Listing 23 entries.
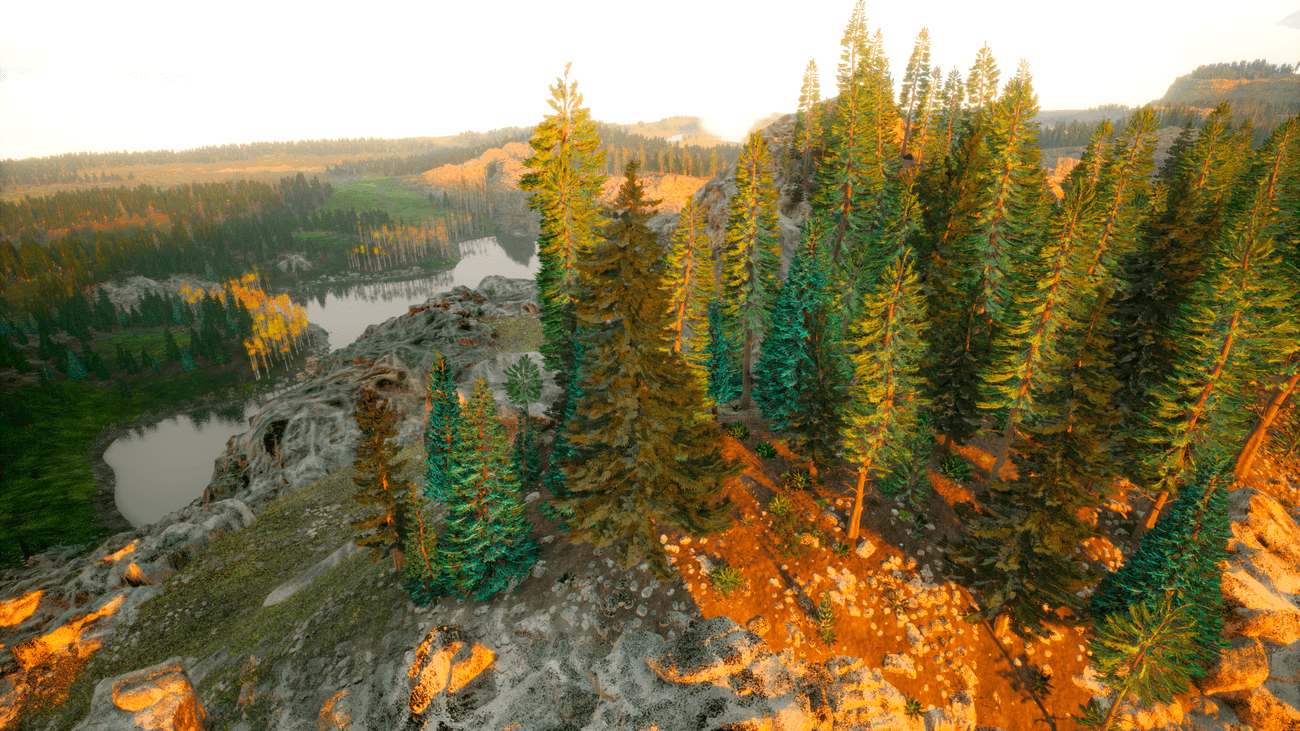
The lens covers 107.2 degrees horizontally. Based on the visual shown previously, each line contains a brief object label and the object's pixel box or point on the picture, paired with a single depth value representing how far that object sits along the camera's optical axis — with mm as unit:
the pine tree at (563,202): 27906
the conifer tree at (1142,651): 15688
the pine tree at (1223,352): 21734
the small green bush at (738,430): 30406
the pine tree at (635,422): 17312
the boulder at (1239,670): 19562
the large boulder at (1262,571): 20906
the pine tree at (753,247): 31750
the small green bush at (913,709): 18359
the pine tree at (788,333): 29797
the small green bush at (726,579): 20719
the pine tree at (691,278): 27547
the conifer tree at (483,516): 19797
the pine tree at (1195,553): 17250
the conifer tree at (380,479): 21281
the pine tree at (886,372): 20297
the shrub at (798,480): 25609
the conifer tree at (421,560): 21609
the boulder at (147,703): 20094
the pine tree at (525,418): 27578
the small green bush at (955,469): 26922
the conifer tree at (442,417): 23500
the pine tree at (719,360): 35781
